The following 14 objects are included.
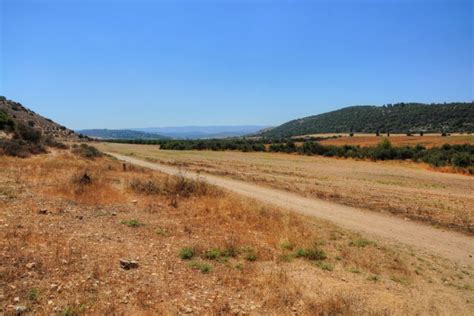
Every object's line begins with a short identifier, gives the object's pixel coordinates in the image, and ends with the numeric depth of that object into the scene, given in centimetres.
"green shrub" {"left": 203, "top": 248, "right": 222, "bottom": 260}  767
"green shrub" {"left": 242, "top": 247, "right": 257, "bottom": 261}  775
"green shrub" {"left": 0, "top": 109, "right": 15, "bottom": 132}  4159
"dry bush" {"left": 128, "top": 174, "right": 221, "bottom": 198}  1503
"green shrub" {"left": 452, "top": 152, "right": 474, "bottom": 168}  3334
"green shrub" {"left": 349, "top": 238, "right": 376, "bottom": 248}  948
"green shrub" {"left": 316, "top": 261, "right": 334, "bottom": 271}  757
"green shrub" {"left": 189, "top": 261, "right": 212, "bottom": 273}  689
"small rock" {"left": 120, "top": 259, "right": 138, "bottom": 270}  661
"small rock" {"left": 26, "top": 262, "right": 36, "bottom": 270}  602
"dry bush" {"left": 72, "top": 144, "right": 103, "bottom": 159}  3396
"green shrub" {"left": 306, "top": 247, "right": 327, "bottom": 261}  820
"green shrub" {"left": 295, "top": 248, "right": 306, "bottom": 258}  824
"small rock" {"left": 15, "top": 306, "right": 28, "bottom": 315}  472
